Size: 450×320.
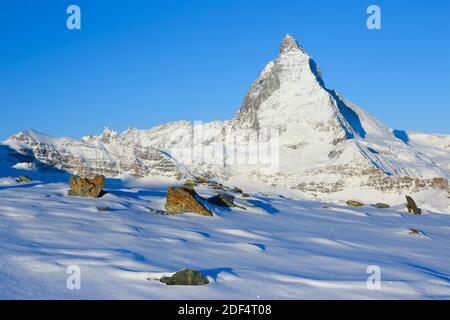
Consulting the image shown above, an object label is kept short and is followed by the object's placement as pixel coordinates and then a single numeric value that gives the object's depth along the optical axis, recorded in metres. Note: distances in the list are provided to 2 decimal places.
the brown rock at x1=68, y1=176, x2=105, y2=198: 24.75
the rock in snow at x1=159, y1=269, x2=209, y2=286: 10.84
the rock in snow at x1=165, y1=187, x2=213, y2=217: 23.19
